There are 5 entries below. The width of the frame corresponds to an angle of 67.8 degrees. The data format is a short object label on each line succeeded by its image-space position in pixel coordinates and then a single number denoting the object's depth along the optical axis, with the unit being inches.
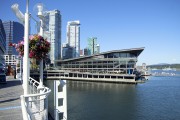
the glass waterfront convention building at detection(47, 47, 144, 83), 2730.2
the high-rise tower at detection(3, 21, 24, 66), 4525.9
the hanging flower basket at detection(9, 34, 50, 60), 257.6
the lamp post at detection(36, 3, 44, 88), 264.3
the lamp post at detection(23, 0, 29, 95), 209.7
